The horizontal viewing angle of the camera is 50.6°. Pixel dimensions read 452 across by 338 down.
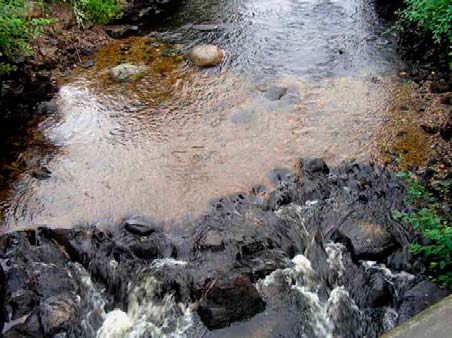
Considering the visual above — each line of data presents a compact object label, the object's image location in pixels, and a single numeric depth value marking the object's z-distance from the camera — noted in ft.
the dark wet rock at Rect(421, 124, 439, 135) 27.07
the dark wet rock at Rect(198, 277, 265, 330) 19.19
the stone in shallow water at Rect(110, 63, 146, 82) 34.22
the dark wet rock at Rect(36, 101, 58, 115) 31.09
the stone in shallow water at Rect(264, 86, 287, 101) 31.53
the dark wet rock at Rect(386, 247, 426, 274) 20.40
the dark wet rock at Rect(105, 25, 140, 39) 39.70
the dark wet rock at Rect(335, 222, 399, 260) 21.01
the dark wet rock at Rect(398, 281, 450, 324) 18.80
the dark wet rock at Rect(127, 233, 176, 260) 21.67
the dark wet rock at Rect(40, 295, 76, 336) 18.86
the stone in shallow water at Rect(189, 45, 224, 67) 35.32
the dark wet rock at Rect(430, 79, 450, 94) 29.94
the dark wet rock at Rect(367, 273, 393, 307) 19.58
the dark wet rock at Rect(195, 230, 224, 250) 21.83
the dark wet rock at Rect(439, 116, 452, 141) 26.61
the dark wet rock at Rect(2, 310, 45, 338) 18.39
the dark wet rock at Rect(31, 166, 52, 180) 26.04
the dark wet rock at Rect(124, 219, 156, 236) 22.68
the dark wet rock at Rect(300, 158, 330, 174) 25.61
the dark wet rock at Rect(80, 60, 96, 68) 36.11
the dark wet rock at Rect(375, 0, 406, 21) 39.38
